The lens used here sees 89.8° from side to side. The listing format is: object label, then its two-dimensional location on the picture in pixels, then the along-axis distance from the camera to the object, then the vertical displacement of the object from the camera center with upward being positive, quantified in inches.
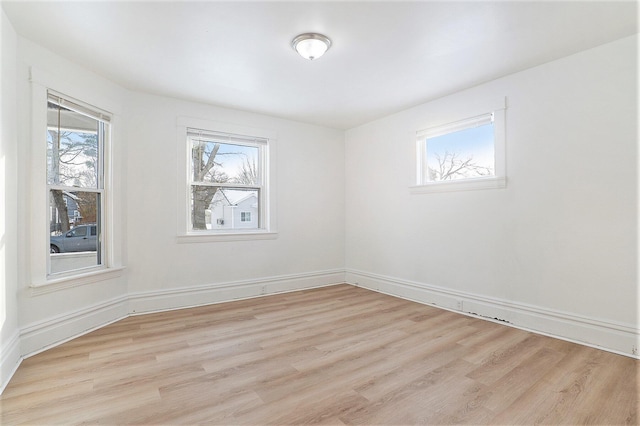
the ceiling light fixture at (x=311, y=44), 100.3 +53.6
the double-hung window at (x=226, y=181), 164.9 +16.2
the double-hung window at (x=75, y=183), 114.9 +11.0
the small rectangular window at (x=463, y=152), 141.4 +27.8
